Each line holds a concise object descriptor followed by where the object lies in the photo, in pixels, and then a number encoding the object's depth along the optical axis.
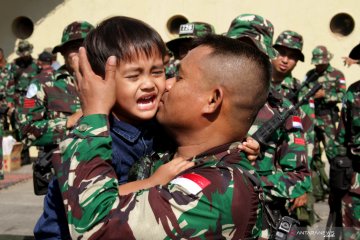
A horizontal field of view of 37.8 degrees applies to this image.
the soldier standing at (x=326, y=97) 7.89
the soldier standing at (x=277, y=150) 3.00
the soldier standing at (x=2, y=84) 10.04
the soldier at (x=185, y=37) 4.26
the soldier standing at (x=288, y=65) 5.00
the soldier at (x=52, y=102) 3.72
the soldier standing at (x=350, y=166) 4.31
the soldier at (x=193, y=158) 1.41
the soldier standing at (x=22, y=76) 10.02
